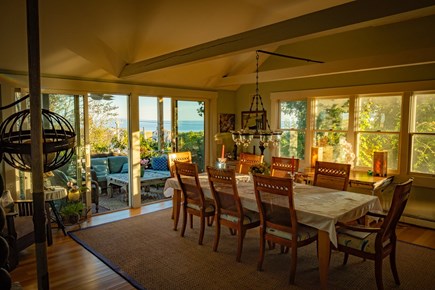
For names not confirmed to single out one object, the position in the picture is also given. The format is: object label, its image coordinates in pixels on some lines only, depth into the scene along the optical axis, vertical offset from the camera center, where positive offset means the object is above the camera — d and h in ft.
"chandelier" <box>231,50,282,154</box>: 12.50 -0.30
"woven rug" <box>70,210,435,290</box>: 10.05 -4.91
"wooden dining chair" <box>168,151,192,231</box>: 14.80 -2.28
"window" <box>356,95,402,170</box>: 16.10 +0.03
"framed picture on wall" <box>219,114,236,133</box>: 22.80 +0.39
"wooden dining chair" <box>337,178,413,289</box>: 9.11 -3.39
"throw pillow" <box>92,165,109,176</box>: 20.75 -2.81
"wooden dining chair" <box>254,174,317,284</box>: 9.81 -2.96
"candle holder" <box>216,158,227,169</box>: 14.92 -1.69
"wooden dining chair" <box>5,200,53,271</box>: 10.14 -3.66
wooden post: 3.47 +0.04
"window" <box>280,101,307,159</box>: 19.92 +0.03
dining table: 9.36 -2.55
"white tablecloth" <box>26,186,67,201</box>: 13.65 -2.91
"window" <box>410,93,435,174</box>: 14.98 -0.25
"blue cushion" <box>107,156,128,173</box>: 21.87 -2.48
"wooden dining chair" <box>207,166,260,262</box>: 11.48 -3.05
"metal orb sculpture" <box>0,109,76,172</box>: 3.90 -0.23
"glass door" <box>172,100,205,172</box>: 20.80 -0.12
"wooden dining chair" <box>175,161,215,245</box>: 12.99 -2.96
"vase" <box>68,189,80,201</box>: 15.72 -3.37
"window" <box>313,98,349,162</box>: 17.97 +0.09
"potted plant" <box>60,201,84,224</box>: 15.26 -4.15
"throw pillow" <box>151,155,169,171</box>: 22.33 -2.53
